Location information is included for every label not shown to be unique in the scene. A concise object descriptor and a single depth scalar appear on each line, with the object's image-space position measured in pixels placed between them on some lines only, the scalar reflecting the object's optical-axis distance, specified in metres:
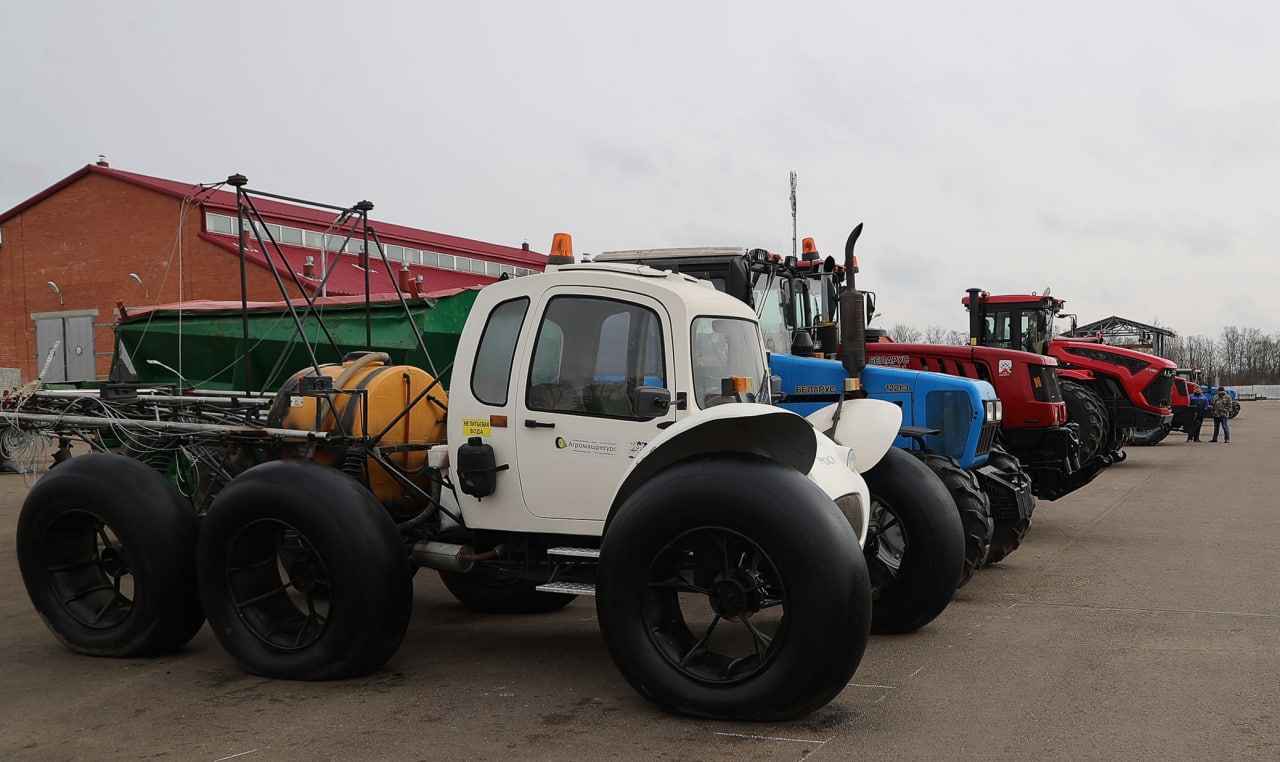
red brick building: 28.09
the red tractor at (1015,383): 10.80
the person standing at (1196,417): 27.58
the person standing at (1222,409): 27.00
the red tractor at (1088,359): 17.94
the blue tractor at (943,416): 7.84
